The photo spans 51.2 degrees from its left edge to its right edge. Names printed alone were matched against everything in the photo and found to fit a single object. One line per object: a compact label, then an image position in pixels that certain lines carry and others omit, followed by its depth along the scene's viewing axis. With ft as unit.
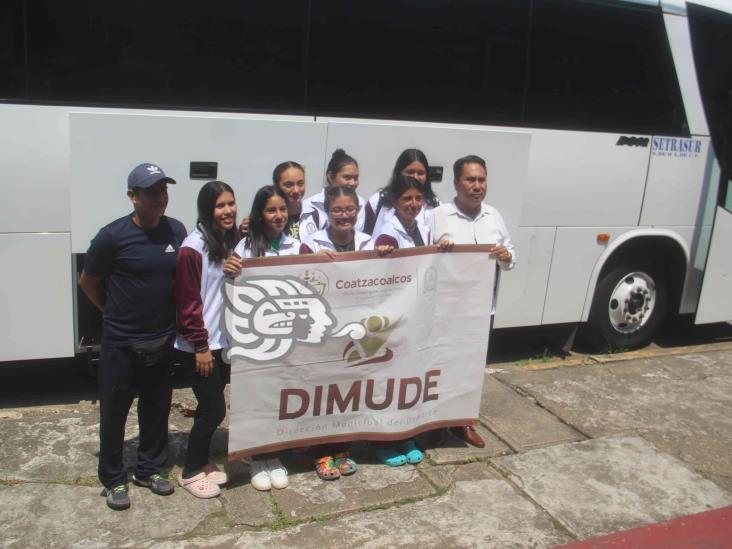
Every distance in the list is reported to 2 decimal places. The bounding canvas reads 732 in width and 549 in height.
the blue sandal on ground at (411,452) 15.01
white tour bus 15.28
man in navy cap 11.88
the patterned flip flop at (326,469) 14.19
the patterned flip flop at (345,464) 14.43
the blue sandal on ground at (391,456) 14.87
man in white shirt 14.90
